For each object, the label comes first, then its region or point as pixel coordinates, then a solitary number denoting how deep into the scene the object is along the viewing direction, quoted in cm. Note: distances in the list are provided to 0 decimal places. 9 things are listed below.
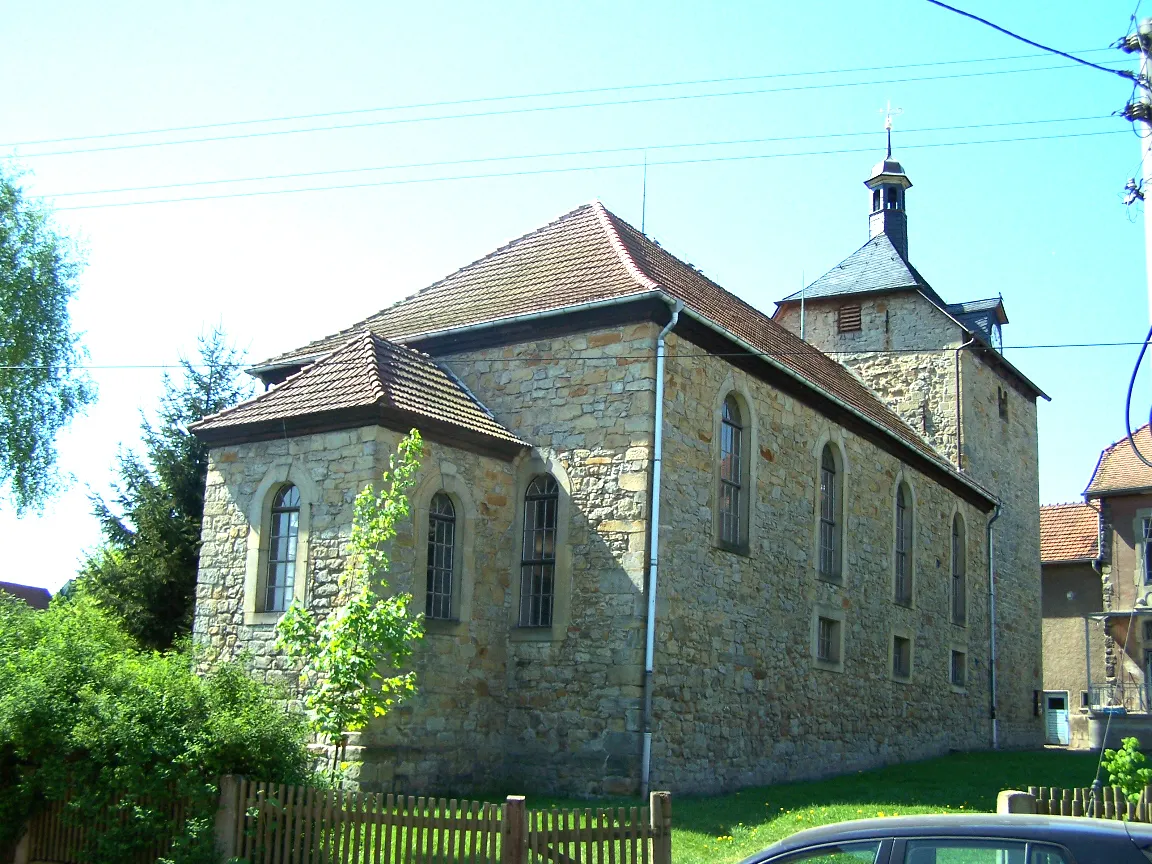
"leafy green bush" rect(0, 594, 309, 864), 1000
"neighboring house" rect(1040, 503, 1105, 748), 3481
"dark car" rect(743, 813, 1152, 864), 476
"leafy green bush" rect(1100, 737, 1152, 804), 1002
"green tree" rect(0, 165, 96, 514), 2580
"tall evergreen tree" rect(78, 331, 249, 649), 2075
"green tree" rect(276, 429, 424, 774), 1155
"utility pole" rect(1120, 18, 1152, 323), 1046
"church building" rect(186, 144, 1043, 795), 1477
